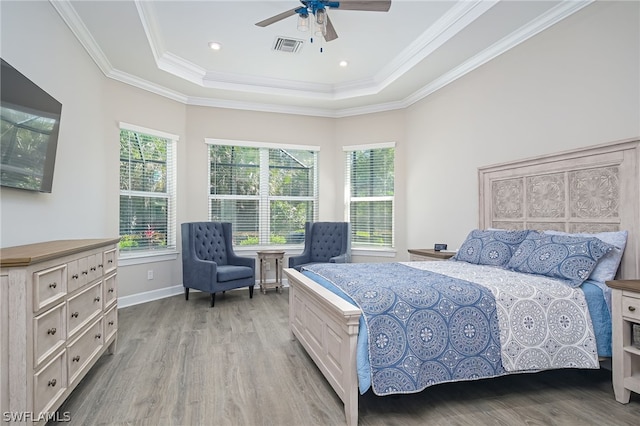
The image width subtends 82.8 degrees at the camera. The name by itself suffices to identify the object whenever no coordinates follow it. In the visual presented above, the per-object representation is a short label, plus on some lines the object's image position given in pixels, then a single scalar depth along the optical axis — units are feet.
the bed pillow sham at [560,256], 8.11
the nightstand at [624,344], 7.20
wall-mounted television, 7.09
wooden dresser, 5.26
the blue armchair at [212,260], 15.01
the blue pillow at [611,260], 8.35
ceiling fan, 9.15
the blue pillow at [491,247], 10.30
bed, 6.68
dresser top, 5.29
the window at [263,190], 18.51
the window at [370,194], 18.93
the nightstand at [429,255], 13.06
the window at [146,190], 15.43
